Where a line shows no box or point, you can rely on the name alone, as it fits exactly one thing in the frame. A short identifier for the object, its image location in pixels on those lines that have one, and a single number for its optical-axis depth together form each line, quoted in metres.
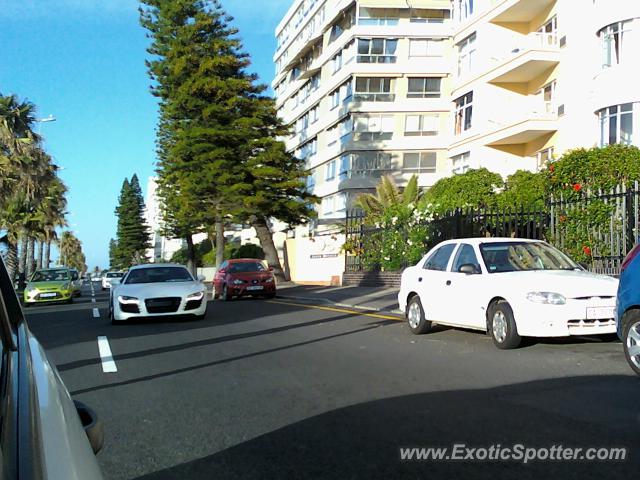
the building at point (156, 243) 128.00
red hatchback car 23.80
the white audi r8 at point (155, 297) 13.88
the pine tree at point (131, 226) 99.38
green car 25.00
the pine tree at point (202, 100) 35.38
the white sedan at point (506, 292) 8.76
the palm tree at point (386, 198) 31.56
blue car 6.94
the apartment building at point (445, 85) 26.23
